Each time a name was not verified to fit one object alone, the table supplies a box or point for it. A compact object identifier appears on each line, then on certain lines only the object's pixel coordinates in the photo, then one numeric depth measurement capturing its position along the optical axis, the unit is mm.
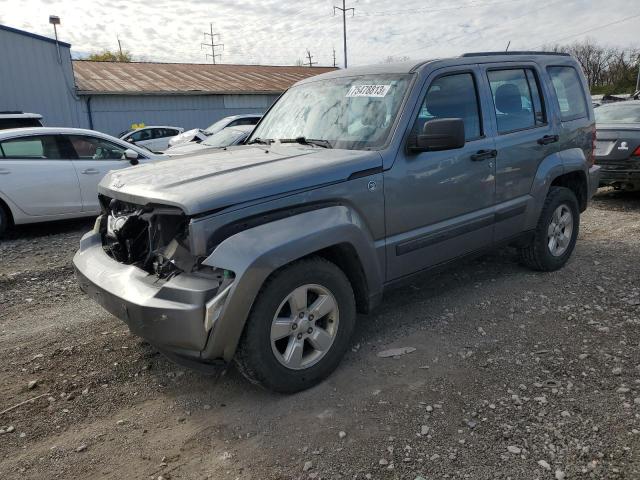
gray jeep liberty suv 2732
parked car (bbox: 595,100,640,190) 8078
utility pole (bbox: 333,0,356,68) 40212
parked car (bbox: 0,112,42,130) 9109
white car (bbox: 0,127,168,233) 7047
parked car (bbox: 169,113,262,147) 14023
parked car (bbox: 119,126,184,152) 18156
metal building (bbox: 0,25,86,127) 18812
